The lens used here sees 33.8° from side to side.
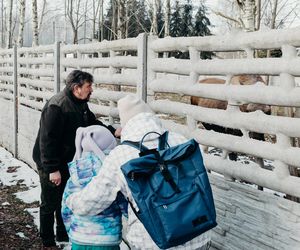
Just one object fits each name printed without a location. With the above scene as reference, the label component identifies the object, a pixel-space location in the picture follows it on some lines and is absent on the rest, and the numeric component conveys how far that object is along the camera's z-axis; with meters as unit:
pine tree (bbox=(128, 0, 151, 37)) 44.03
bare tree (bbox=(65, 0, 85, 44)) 28.95
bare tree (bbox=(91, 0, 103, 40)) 43.03
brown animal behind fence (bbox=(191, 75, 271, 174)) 5.85
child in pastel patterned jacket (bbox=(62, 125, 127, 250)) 3.21
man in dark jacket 4.77
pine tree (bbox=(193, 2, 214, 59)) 42.53
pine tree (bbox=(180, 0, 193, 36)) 41.71
